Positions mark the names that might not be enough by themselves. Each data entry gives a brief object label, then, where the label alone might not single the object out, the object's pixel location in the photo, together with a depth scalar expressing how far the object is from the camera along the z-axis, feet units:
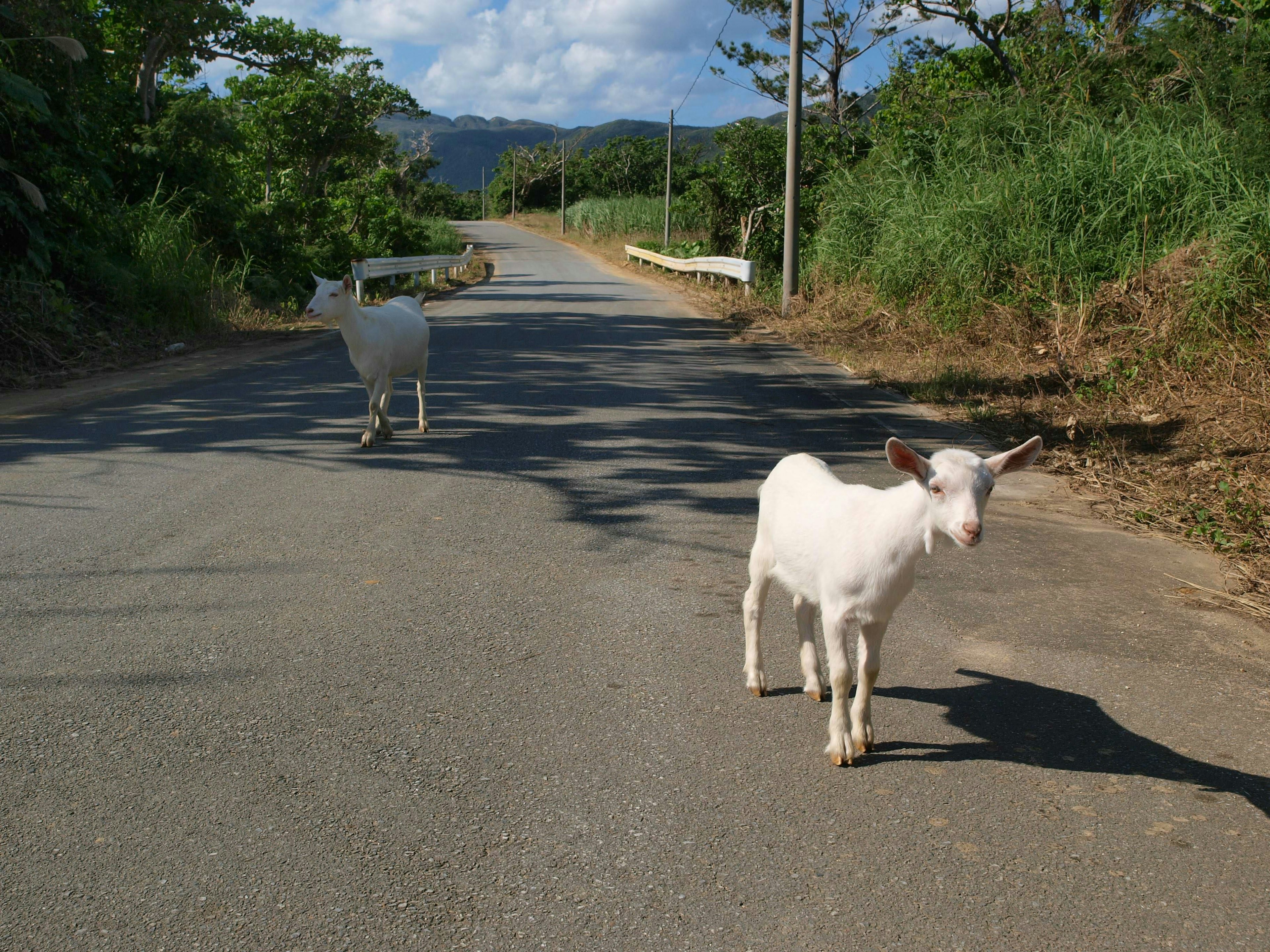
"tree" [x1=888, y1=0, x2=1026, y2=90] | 62.90
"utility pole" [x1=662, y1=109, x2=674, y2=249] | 123.85
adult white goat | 24.84
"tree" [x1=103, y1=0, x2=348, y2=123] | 60.54
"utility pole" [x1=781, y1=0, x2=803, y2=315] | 55.16
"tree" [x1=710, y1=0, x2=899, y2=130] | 117.91
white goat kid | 9.96
